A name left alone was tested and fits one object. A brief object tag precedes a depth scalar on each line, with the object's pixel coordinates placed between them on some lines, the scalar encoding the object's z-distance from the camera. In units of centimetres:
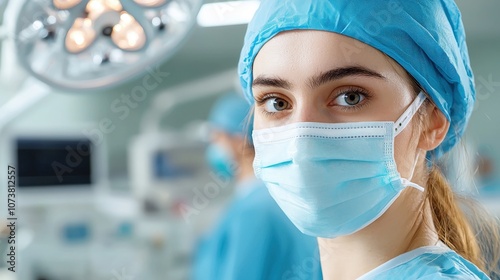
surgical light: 131
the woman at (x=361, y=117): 106
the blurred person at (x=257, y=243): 224
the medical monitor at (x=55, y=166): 372
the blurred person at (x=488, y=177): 549
